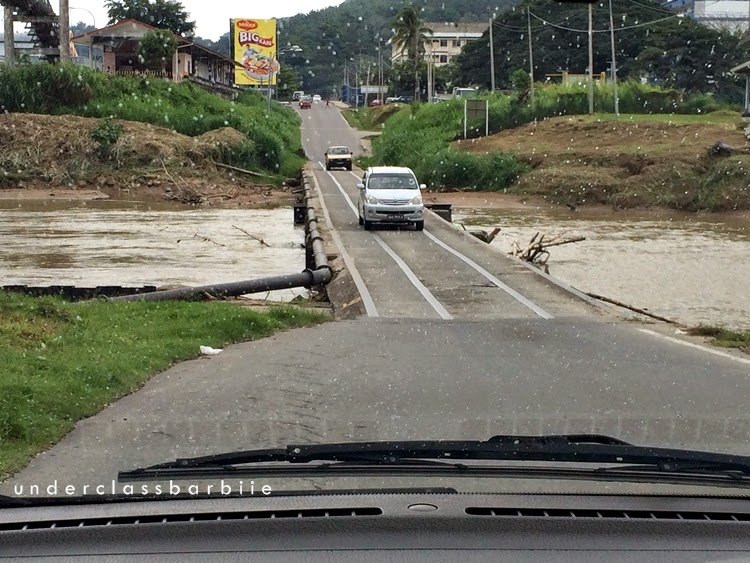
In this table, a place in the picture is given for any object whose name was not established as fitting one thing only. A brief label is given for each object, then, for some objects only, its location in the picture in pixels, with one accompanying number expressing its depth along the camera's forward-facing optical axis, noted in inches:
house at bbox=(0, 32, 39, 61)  3004.4
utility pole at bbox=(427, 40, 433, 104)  4080.0
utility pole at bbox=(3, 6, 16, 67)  2453.2
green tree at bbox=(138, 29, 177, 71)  3107.8
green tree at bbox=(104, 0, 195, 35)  4281.5
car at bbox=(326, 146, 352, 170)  2701.8
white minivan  1277.1
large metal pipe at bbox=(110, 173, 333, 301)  676.1
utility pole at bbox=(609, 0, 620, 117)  2706.7
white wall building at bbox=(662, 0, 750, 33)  4360.2
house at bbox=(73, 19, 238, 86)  3309.5
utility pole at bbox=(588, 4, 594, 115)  2620.6
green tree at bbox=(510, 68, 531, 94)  3376.0
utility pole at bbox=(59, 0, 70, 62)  2378.2
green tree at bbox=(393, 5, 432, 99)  4559.5
